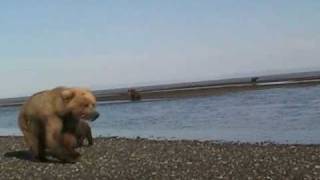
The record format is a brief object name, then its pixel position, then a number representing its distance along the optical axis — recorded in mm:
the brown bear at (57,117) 16688
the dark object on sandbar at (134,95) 71488
